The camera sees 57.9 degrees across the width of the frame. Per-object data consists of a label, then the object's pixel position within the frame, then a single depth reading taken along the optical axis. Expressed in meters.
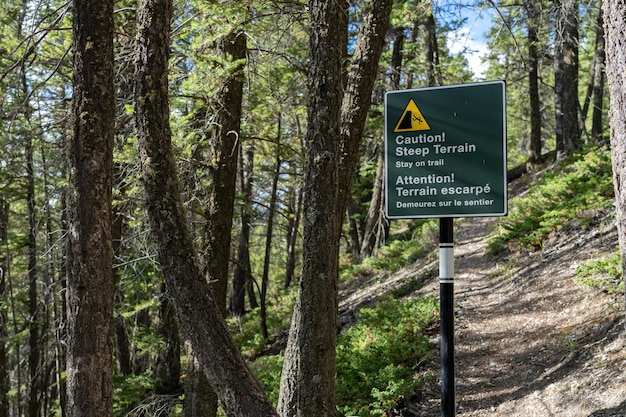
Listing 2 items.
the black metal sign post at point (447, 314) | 3.66
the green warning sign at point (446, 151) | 3.57
